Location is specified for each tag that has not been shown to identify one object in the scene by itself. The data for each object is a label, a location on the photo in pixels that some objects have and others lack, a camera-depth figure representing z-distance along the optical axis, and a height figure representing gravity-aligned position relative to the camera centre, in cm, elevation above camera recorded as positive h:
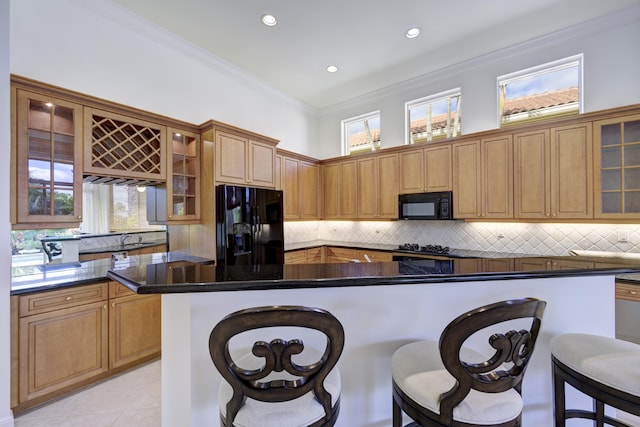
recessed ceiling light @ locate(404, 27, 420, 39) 303 +213
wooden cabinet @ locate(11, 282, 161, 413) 191 -101
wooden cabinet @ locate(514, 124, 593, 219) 285 +47
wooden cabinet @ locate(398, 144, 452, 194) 376 +68
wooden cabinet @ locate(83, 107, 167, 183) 242 +69
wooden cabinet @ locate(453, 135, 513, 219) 332 +48
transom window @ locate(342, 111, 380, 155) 481 +155
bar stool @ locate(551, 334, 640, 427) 97 -62
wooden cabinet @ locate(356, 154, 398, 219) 424 +47
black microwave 369 +14
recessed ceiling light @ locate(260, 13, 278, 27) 281 +212
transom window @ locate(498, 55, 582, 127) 320 +158
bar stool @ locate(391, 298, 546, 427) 83 -58
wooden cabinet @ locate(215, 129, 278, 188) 314 +72
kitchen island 113 -43
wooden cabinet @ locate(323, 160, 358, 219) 468 +47
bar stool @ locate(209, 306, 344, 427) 77 -50
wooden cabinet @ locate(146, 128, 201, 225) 297 +32
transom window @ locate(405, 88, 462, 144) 398 +155
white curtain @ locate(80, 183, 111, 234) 271 +8
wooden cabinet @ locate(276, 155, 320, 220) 441 +50
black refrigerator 305 -13
